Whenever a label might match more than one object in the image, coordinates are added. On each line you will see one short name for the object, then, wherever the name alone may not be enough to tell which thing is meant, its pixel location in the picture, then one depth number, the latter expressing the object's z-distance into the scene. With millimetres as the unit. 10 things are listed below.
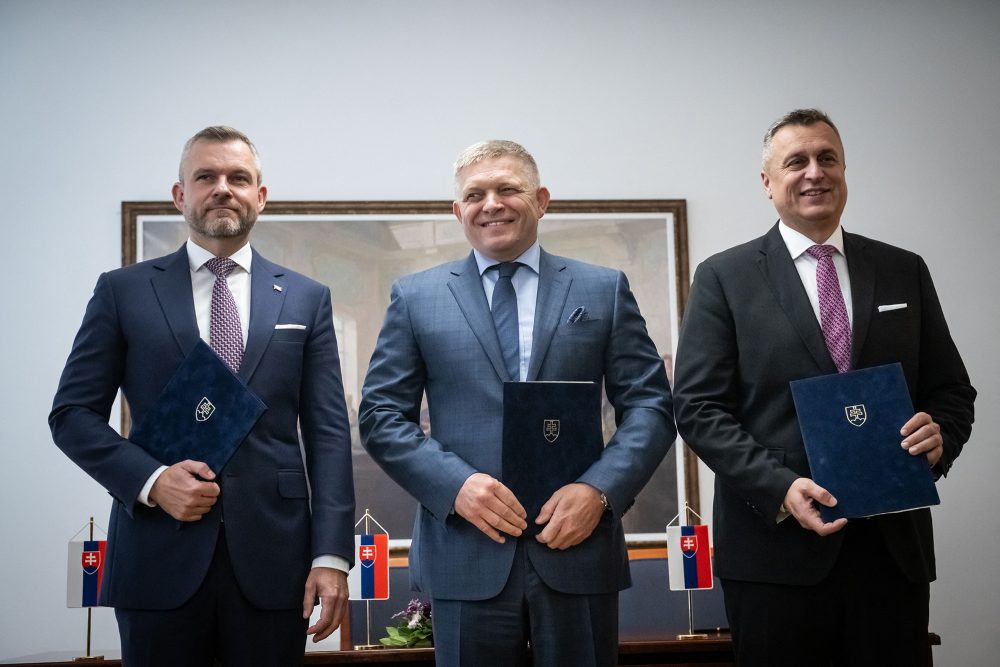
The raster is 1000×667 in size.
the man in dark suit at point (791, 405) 2078
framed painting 4473
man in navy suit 2012
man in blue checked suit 2029
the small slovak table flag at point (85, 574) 3420
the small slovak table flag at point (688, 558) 3422
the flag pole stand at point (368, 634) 3154
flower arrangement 3133
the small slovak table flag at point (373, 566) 3484
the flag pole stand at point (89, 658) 3182
